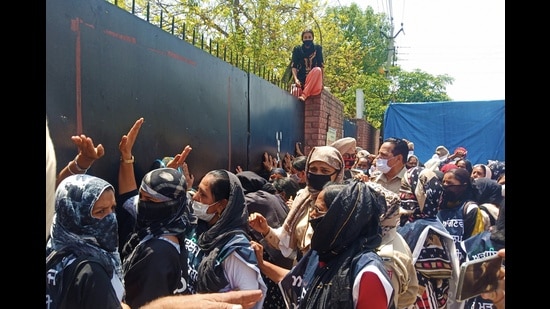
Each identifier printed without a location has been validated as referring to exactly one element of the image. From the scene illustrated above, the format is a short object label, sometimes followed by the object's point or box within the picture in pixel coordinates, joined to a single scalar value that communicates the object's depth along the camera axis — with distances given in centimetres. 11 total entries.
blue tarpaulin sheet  1180
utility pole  2839
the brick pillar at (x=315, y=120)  709
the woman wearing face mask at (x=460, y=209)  381
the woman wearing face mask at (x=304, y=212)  309
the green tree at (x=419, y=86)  2830
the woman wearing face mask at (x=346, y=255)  193
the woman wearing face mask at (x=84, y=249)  174
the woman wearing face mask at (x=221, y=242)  240
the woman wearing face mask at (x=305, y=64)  705
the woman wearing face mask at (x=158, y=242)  215
